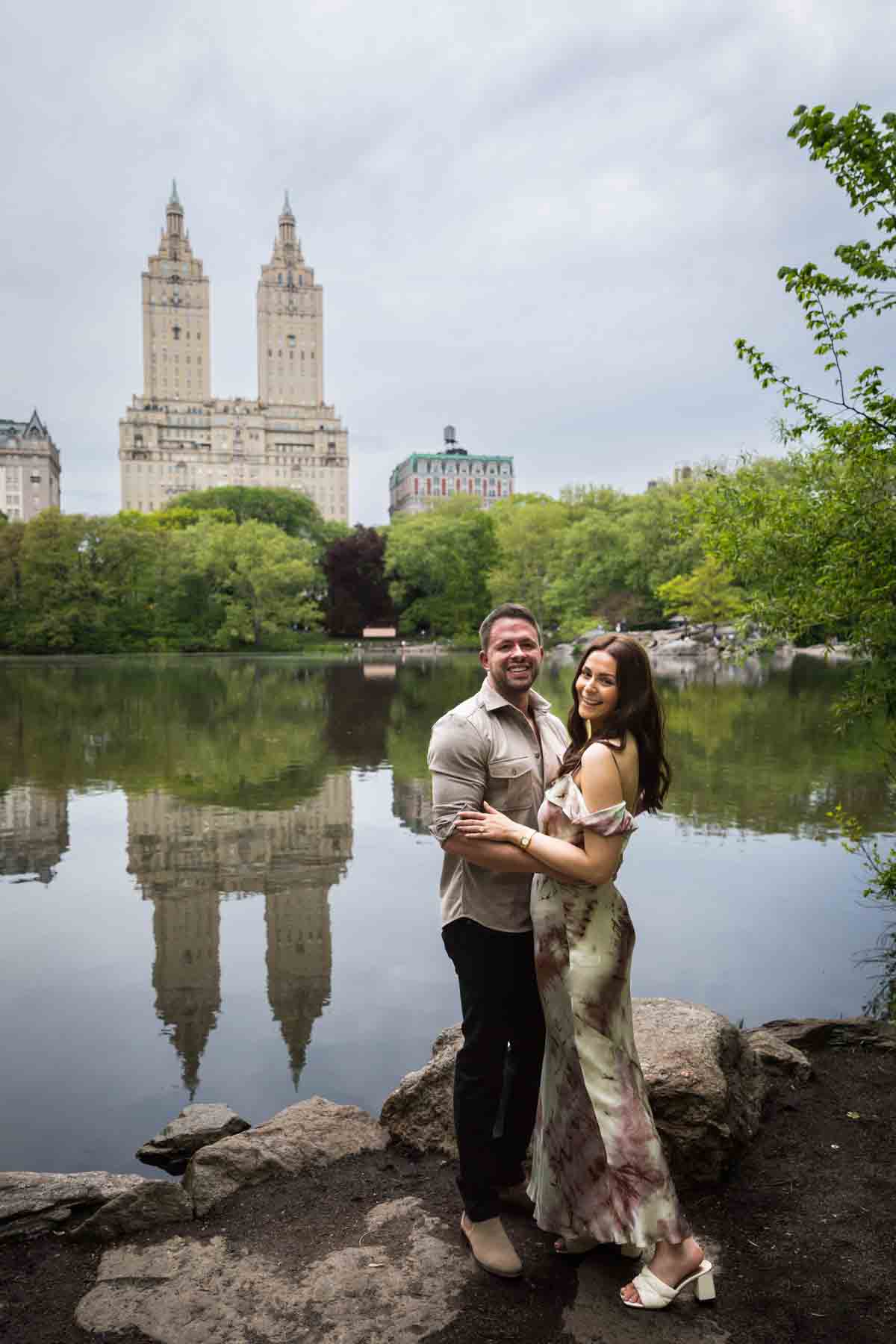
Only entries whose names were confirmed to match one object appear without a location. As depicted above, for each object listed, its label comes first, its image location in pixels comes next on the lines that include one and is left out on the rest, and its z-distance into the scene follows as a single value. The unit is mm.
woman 2916
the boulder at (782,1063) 4594
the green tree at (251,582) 58344
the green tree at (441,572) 66188
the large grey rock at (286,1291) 2895
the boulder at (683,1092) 3650
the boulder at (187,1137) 4719
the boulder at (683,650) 49594
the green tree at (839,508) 5895
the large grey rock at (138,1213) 3463
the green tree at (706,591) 48312
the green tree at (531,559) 60750
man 3107
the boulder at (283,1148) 3803
